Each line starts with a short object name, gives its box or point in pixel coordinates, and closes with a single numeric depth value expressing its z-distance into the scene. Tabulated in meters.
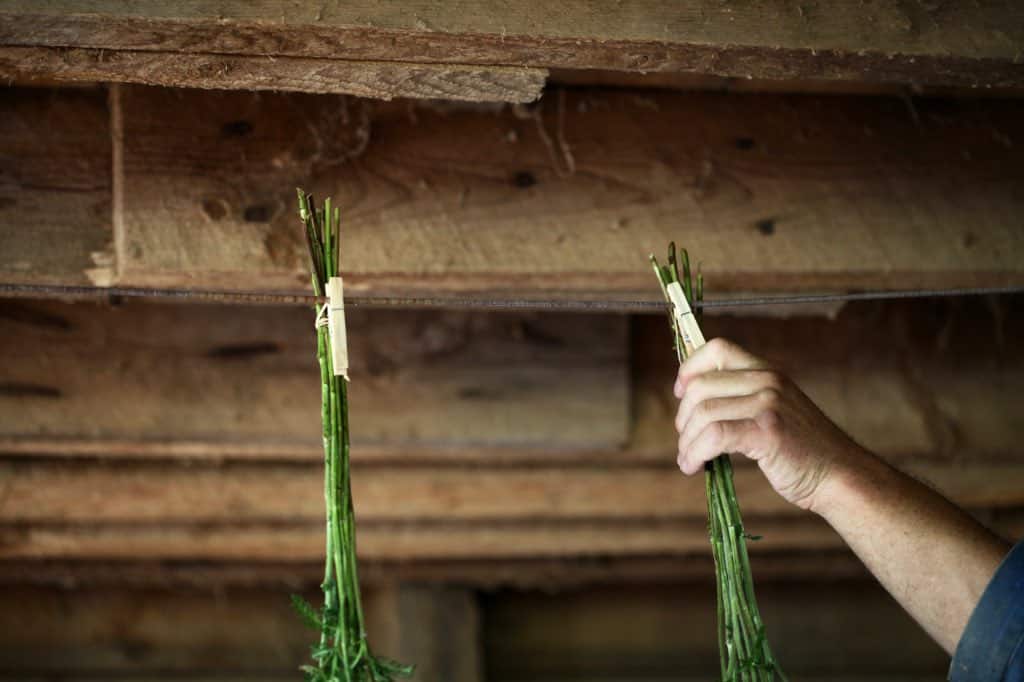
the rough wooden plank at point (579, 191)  1.98
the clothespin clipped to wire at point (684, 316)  1.91
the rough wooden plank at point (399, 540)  2.38
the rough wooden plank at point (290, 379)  2.20
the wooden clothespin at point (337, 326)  1.83
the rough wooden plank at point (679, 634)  2.74
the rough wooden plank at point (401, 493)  2.32
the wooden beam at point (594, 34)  1.72
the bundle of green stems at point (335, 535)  1.82
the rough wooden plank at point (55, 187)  1.97
